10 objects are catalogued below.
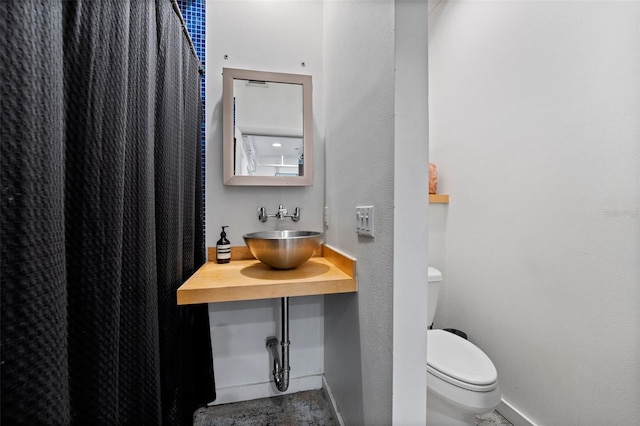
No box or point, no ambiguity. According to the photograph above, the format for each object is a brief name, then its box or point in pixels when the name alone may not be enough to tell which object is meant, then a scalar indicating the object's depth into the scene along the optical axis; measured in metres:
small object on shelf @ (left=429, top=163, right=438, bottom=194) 2.03
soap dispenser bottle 1.52
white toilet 1.10
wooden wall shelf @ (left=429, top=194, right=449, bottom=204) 1.96
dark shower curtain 0.40
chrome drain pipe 1.51
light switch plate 0.98
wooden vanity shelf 1.06
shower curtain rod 1.15
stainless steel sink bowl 1.18
